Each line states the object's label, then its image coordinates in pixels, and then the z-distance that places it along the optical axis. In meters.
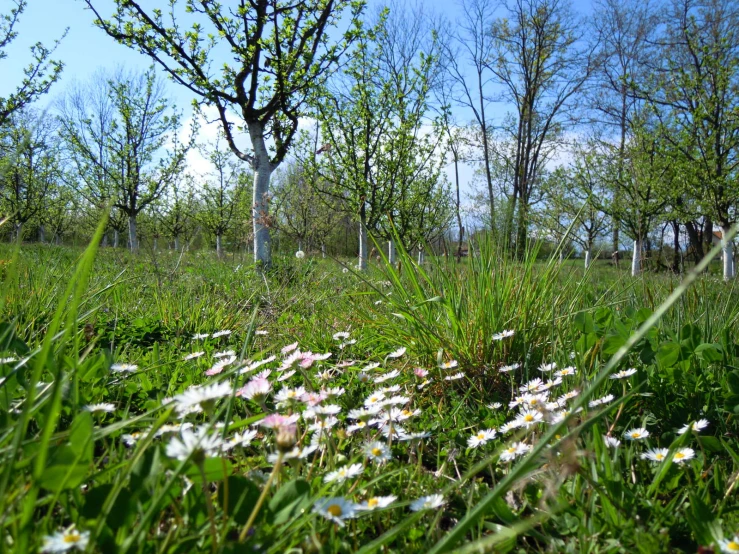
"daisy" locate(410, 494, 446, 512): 0.80
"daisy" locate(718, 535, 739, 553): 0.71
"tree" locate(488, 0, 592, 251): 15.66
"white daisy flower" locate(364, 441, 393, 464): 1.00
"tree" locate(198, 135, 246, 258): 21.19
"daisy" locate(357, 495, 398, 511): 0.76
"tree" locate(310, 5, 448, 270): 9.27
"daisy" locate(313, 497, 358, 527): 0.69
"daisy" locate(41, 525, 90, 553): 0.54
